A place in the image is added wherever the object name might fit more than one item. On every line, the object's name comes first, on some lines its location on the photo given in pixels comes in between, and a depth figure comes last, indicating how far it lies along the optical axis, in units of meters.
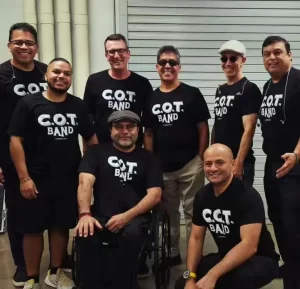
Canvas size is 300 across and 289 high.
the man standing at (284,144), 2.30
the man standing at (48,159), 2.42
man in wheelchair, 2.20
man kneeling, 2.07
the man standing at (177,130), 2.76
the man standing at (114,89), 2.75
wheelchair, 2.24
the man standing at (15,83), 2.52
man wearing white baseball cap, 2.59
